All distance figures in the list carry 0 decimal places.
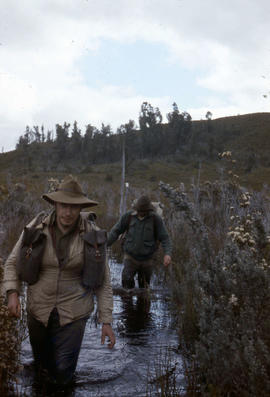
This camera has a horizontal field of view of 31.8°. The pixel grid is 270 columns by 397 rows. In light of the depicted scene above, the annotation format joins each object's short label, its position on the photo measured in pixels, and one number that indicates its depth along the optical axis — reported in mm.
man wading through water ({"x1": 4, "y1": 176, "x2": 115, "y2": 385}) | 3930
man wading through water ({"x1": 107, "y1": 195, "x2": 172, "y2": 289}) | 7344
